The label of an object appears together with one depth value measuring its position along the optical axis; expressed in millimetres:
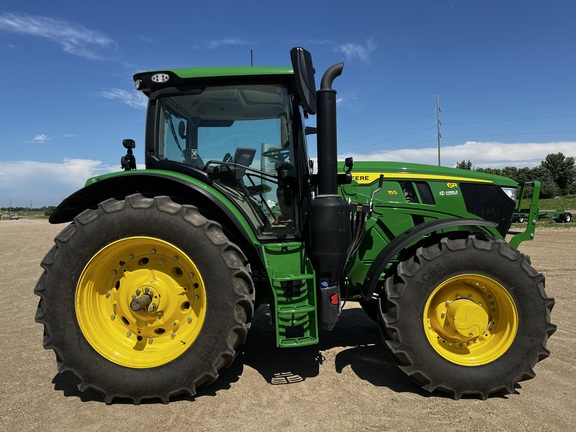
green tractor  2578
